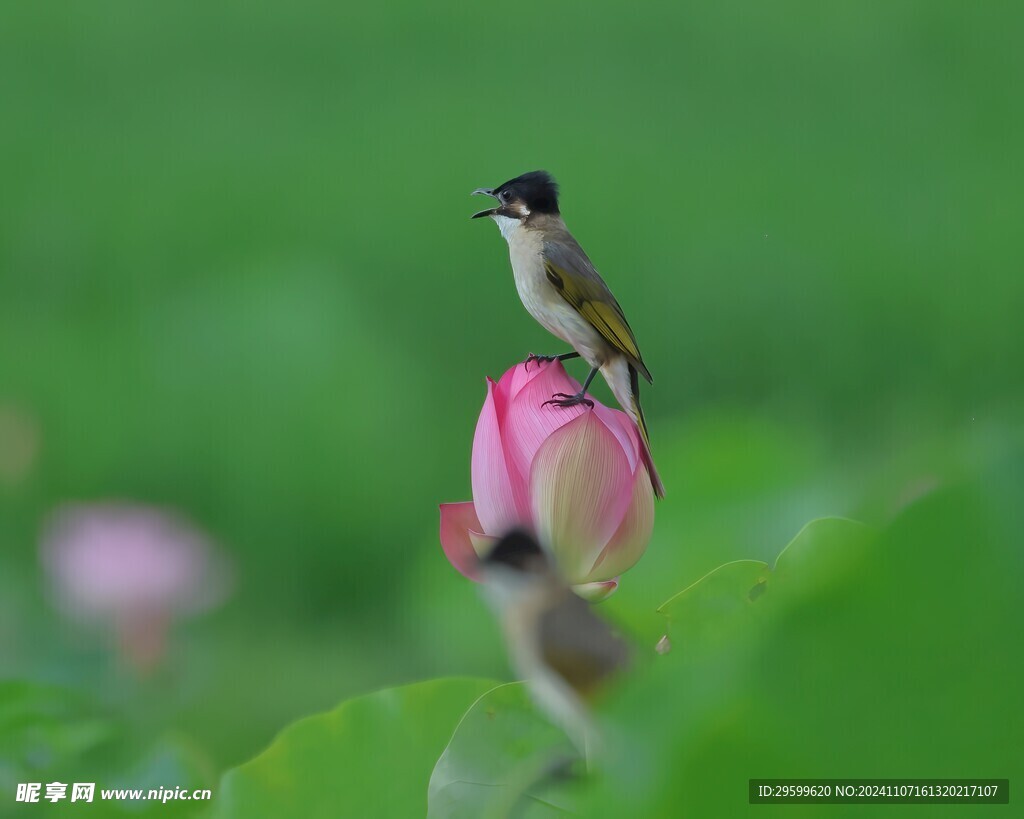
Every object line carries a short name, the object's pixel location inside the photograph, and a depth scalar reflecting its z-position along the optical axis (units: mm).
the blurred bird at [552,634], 8641
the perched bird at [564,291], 8730
